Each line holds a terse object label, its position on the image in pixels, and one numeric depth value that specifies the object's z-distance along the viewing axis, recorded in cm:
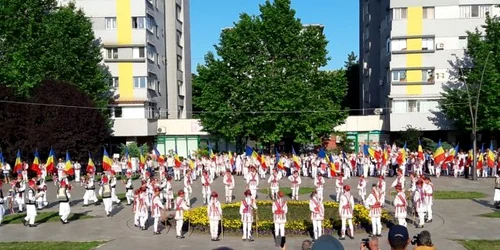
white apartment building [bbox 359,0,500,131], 5044
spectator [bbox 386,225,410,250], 663
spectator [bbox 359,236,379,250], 792
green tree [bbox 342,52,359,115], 7944
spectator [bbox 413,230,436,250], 793
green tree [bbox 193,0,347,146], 4703
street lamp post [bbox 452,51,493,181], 3584
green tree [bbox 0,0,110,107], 4362
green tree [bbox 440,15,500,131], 4469
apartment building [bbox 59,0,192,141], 5259
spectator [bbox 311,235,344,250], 555
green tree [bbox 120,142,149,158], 4872
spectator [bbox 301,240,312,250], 791
